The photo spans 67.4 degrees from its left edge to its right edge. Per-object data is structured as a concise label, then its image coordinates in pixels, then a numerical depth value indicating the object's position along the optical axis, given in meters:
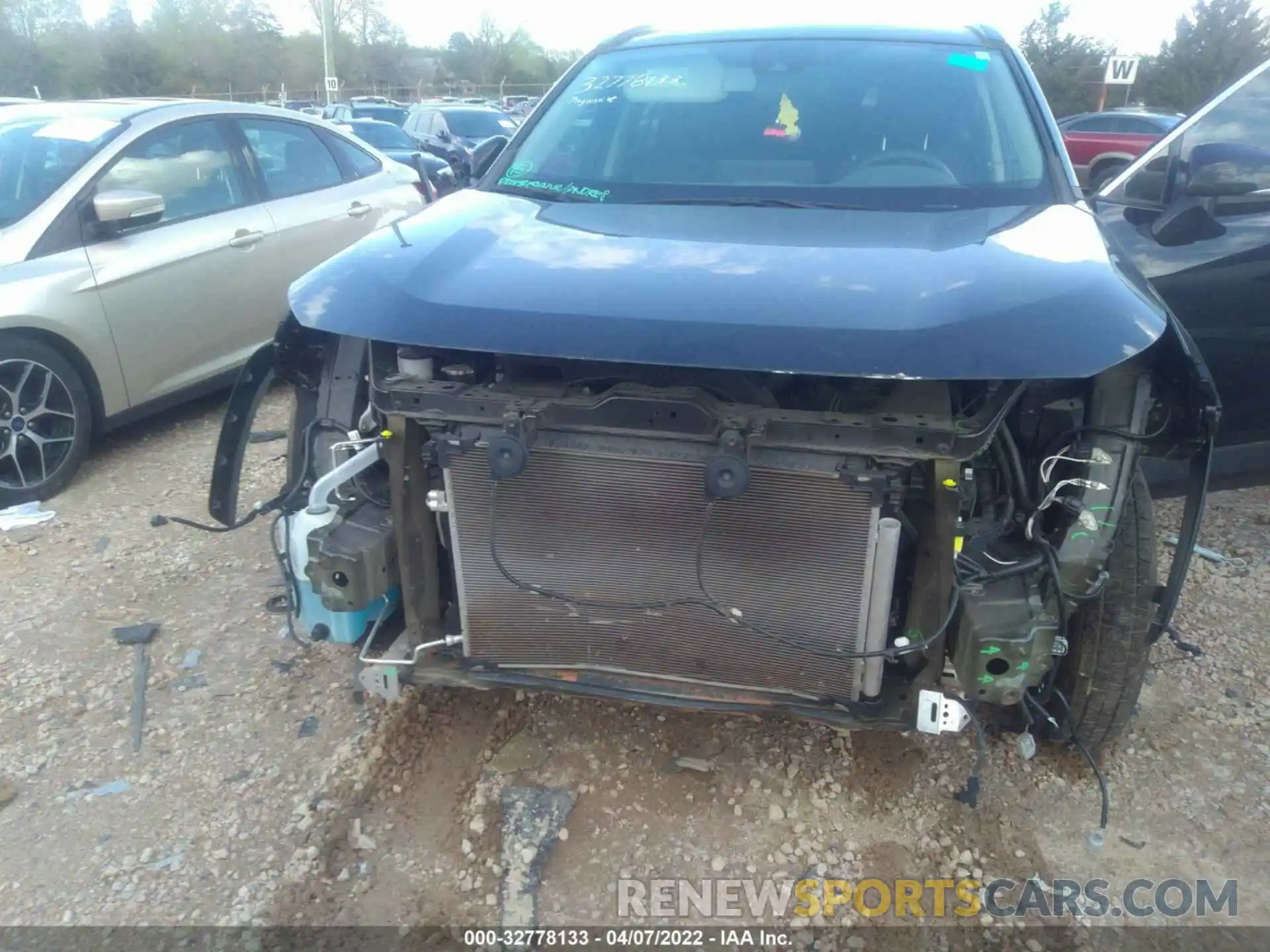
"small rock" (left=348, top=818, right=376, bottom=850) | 2.34
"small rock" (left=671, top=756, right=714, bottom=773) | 2.59
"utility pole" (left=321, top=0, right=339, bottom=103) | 29.30
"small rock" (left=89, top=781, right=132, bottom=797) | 2.52
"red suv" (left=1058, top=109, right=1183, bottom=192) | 13.76
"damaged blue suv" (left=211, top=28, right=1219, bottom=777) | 1.92
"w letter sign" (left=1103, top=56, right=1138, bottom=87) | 16.66
